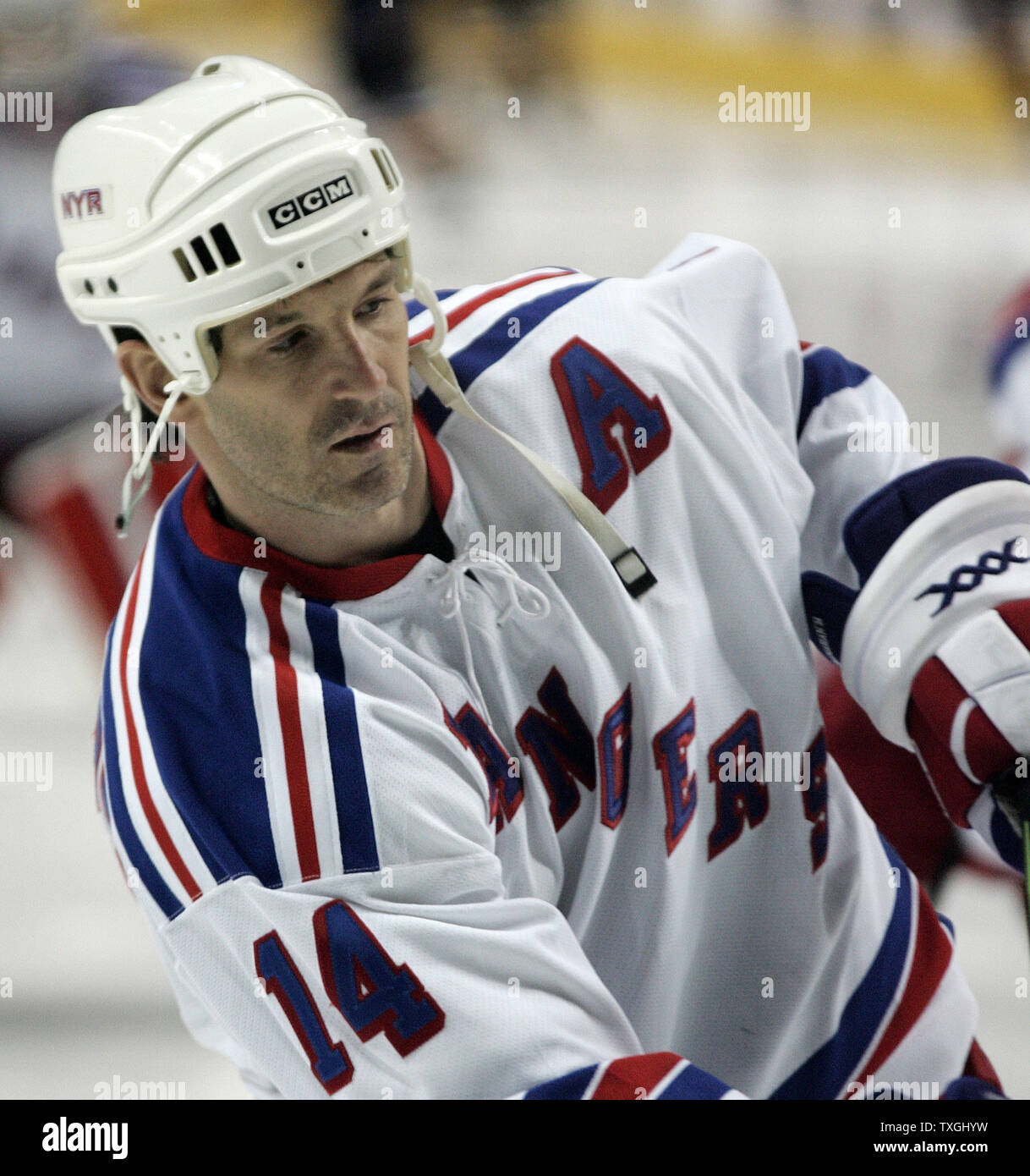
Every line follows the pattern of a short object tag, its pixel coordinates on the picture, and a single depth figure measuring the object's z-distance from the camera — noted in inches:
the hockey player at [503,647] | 68.5
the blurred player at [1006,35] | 197.5
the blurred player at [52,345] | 158.7
